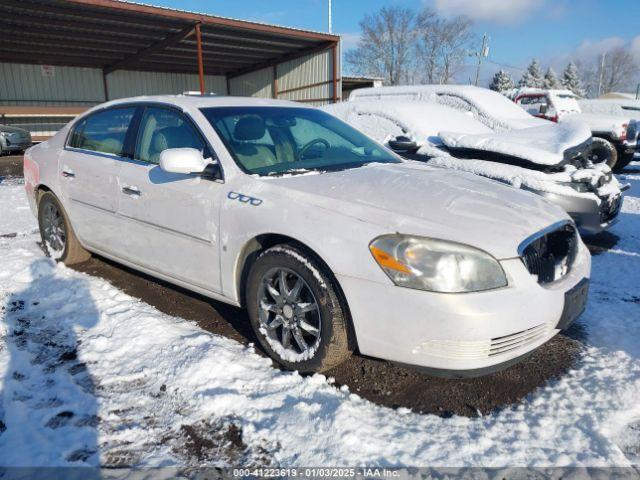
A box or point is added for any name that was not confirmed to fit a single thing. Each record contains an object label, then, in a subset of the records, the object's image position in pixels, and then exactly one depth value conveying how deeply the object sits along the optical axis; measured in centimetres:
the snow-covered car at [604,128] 931
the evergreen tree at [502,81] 7188
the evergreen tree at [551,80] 7594
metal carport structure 1511
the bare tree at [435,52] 5594
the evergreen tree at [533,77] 7638
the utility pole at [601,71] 7232
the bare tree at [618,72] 8219
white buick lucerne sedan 217
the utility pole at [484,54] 3878
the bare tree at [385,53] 5562
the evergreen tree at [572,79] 7791
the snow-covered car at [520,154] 444
